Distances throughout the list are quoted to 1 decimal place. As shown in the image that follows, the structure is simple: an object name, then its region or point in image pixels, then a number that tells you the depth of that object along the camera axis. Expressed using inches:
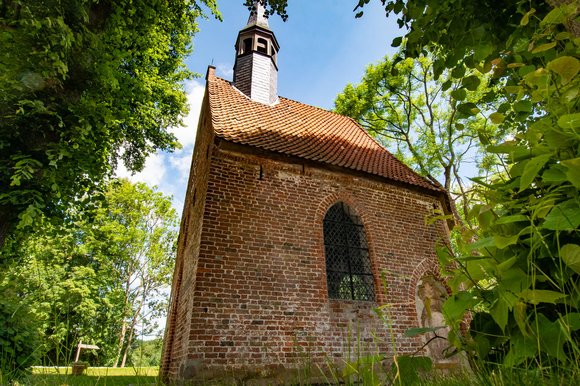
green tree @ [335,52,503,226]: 636.1
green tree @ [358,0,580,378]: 31.5
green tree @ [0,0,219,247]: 206.7
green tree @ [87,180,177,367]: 892.6
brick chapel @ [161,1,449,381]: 224.8
